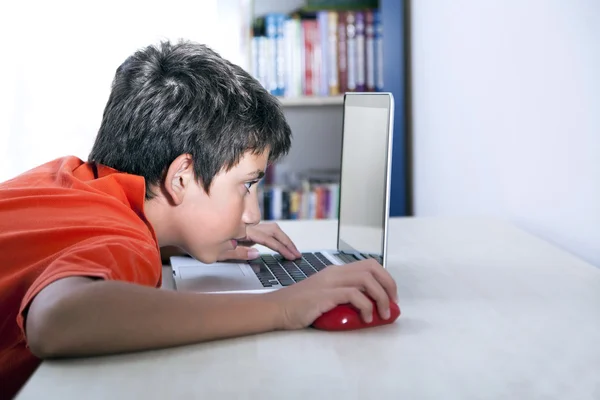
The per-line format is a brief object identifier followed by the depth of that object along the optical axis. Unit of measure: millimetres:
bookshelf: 2539
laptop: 1092
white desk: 662
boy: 748
